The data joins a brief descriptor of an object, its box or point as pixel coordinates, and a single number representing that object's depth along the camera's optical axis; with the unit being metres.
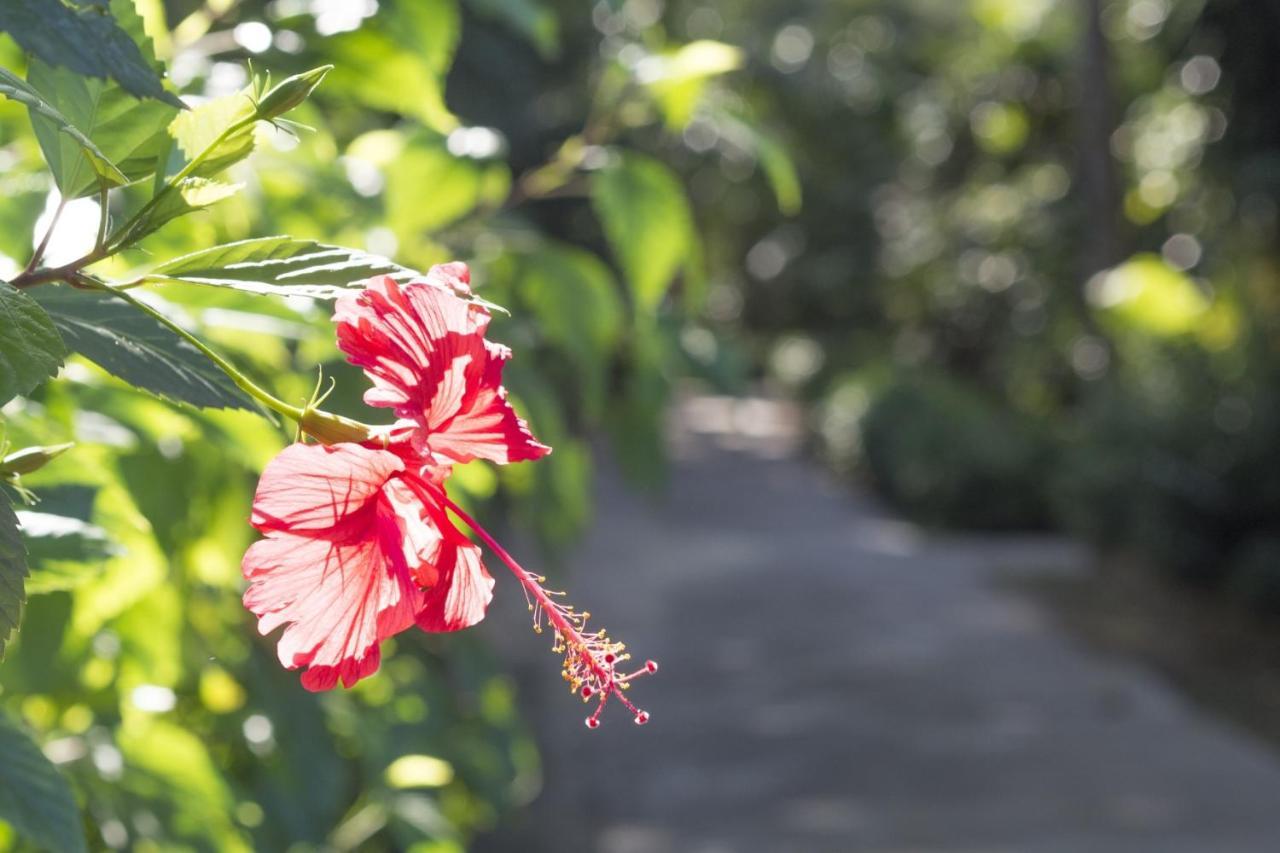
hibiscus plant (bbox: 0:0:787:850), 0.93
